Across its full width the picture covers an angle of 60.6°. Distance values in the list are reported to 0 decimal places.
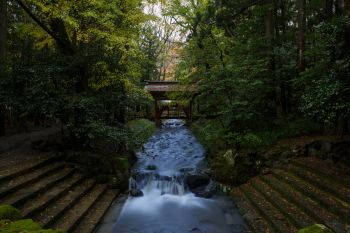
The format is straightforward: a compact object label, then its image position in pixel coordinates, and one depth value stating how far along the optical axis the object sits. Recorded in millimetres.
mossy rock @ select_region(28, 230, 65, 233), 4693
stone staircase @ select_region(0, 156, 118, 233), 7070
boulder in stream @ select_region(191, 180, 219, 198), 10867
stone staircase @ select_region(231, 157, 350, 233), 6863
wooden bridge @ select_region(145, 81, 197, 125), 25172
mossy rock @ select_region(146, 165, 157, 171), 13742
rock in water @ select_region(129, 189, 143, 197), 10995
